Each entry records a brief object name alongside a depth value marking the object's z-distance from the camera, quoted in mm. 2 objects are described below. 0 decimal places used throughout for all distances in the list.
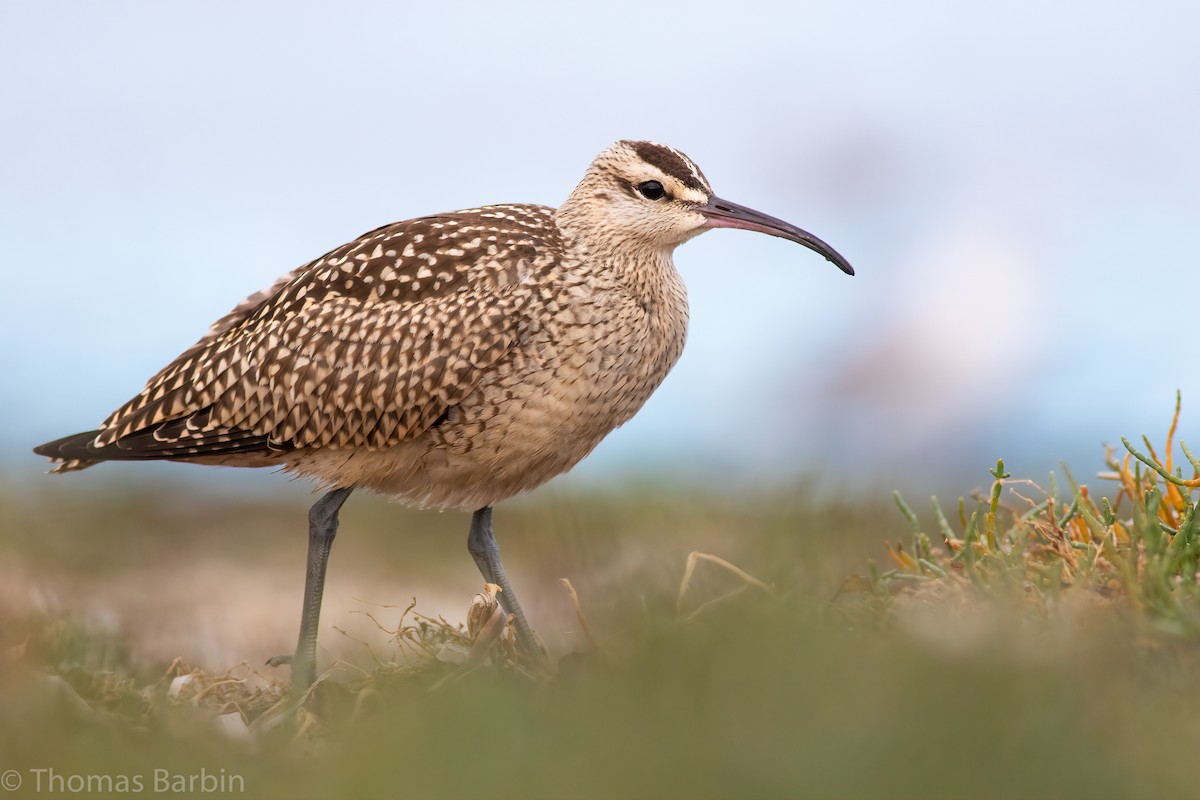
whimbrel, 13898
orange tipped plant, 10070
